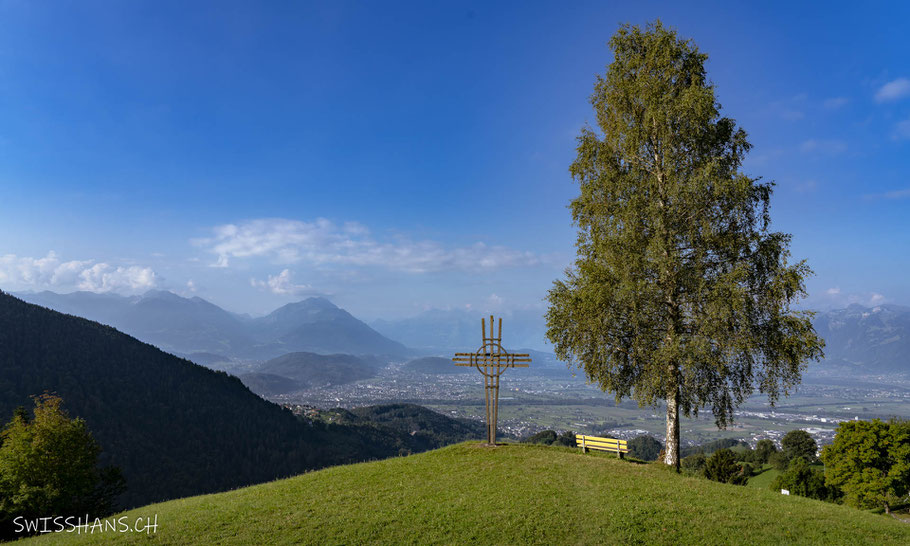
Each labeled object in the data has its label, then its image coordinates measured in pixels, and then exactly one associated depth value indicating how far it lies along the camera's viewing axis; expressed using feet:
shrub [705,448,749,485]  175.94
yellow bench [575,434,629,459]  69.72
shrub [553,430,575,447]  198.96
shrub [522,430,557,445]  225.93
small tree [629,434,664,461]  319.00
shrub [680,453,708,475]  236.57
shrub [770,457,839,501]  166.40
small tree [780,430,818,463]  245.24
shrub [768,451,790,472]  241.55
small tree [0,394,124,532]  72.02
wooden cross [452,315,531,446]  75.77
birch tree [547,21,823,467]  55.88
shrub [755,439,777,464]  271.69
